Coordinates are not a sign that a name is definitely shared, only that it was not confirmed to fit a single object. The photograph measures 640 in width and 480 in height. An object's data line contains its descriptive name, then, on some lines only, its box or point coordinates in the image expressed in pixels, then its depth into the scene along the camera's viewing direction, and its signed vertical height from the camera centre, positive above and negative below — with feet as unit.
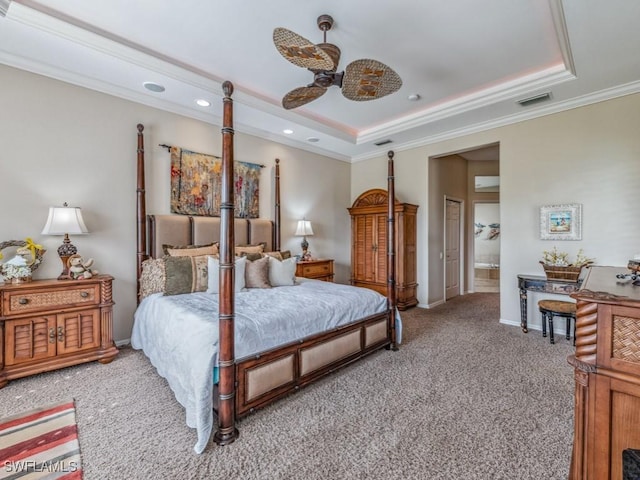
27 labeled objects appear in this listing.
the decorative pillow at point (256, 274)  11.46 -1.46
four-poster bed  6.41 -2.49
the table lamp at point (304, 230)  17.25 +0.36
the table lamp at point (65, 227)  9.62 +0.31
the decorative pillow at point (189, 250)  11.70 -0.53
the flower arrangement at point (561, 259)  12.44 -0.97
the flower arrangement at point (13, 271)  8.87 -1.01
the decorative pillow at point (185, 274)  10.28 -1.31
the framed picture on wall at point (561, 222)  12.66 +0.61
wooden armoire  17.25 -0.52
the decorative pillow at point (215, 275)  10.52 -1.37
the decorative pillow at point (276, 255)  13.56 -0.84
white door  20.58 -0.92
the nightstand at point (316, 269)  16.05 -1.80
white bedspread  6.42 -2.34
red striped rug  5.55 -4.24
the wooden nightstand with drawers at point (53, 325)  8.55 -2.67
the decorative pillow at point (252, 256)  12.27 -0.81
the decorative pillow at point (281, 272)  11.94 -1.43
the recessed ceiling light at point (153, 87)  11.13 +5.58
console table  12.15 -2.09
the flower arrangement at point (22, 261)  8.91 -0.72
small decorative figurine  9.84 -1.02
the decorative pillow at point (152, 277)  10.67 -1.46
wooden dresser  3.44 -1.70
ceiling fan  7.18 +4.49
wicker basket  12.01 -1.46
